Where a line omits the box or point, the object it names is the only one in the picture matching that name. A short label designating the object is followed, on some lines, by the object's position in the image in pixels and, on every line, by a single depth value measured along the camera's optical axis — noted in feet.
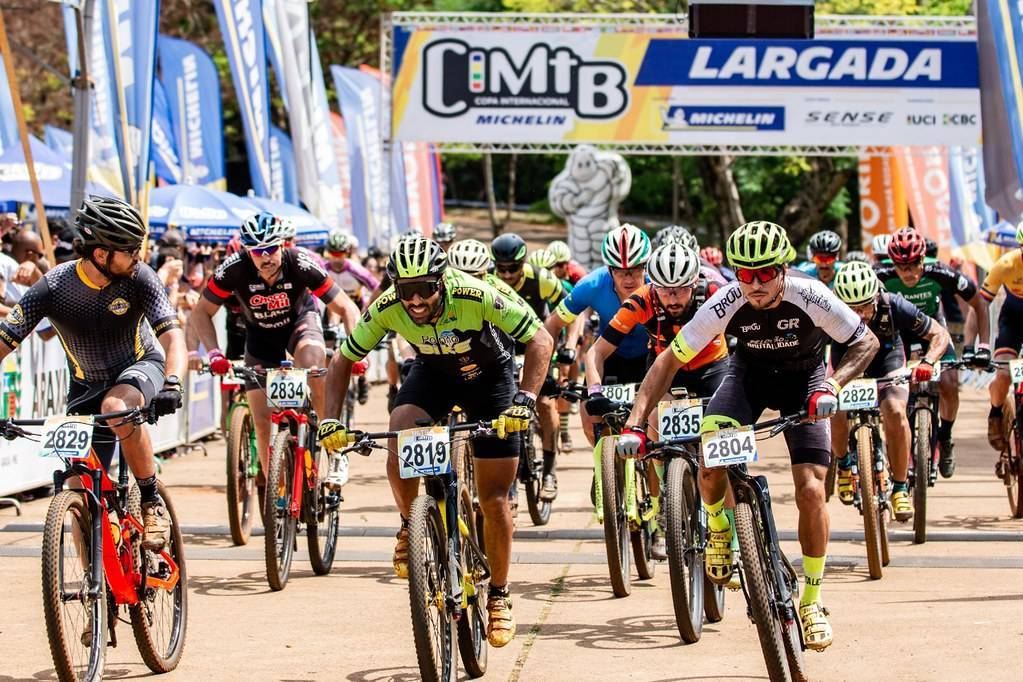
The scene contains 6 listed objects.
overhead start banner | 83.41
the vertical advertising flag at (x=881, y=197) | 110.32
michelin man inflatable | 122.83
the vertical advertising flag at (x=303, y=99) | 73.97
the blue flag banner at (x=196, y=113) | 87.61
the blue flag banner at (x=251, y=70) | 65.46
